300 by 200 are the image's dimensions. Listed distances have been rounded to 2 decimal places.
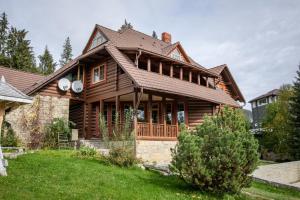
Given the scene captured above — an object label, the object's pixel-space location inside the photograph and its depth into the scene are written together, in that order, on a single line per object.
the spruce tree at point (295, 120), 19.55
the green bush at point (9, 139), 11.66
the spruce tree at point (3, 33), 28.61
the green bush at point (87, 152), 9.48
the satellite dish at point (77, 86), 14.04
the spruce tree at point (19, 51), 25.52
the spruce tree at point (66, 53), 45.41
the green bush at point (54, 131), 12.58
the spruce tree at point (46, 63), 34.76
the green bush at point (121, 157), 8.56
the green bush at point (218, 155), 6.30
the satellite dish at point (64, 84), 13.62
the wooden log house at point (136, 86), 12.01
